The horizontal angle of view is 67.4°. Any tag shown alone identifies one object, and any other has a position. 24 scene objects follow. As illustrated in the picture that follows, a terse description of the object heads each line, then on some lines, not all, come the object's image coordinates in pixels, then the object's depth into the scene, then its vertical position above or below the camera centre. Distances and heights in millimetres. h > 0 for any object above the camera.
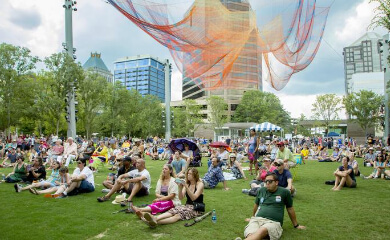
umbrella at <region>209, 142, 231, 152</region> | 12496 -699
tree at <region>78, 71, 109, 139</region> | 36125 +4313
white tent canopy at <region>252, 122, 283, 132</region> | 28688 +124
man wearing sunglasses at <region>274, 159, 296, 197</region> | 6801 -1072
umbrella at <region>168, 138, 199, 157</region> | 12961 -719
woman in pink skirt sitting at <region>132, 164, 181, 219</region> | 5560 -1361
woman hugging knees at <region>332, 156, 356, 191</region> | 8508 -1472
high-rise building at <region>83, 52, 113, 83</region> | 160750 +37469
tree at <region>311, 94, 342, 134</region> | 49156 +3838
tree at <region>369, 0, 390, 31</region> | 6980 +2700
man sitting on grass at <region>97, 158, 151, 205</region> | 7075 -1344
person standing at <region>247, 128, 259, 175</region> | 11719 -794
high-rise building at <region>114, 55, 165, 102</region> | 182375 +36449
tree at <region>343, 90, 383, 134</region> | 42494 +2883
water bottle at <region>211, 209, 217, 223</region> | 5304 -1625
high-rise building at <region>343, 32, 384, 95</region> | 148250 +36256
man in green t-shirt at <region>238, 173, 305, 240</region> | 4234 -1273
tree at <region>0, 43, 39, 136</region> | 24994 +4707
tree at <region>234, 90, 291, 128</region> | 65750 +4665
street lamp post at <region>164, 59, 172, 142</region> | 31672 +2466
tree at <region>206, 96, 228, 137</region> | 57531 +3925
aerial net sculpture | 7457 +2672
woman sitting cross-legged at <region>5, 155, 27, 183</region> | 9781 -1455
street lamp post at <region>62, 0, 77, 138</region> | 16953 +5208
